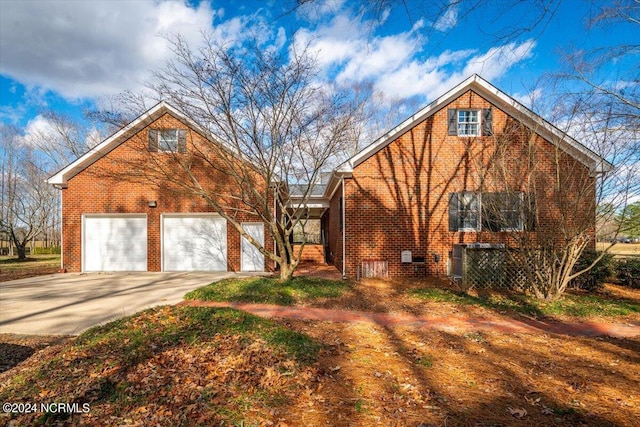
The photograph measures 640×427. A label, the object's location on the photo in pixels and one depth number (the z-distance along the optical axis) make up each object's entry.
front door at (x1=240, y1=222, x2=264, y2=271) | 13.36
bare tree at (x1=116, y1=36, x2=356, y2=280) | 8.97
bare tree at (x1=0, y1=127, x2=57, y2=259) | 27.35
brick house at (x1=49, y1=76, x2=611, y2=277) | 8.91
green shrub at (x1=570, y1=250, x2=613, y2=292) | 9.62
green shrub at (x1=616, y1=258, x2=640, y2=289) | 10.30
